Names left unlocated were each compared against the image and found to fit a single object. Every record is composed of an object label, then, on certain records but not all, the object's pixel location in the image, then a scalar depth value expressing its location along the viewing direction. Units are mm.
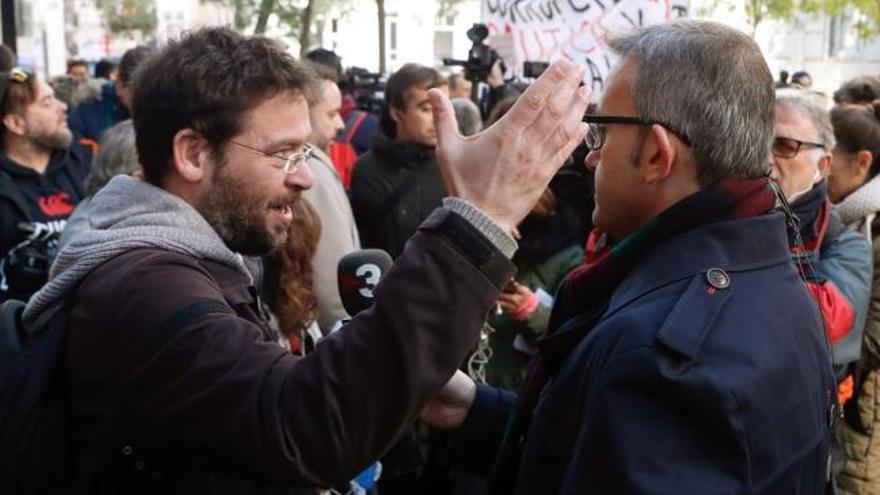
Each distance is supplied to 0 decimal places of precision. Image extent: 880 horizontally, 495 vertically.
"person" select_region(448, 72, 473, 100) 10227
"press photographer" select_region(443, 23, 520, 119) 6305
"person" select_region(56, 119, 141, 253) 4012
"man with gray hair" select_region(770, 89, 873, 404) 3383
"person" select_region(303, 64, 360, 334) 3758
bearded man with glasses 1514
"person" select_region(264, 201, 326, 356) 3001
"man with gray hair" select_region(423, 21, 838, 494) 1573
